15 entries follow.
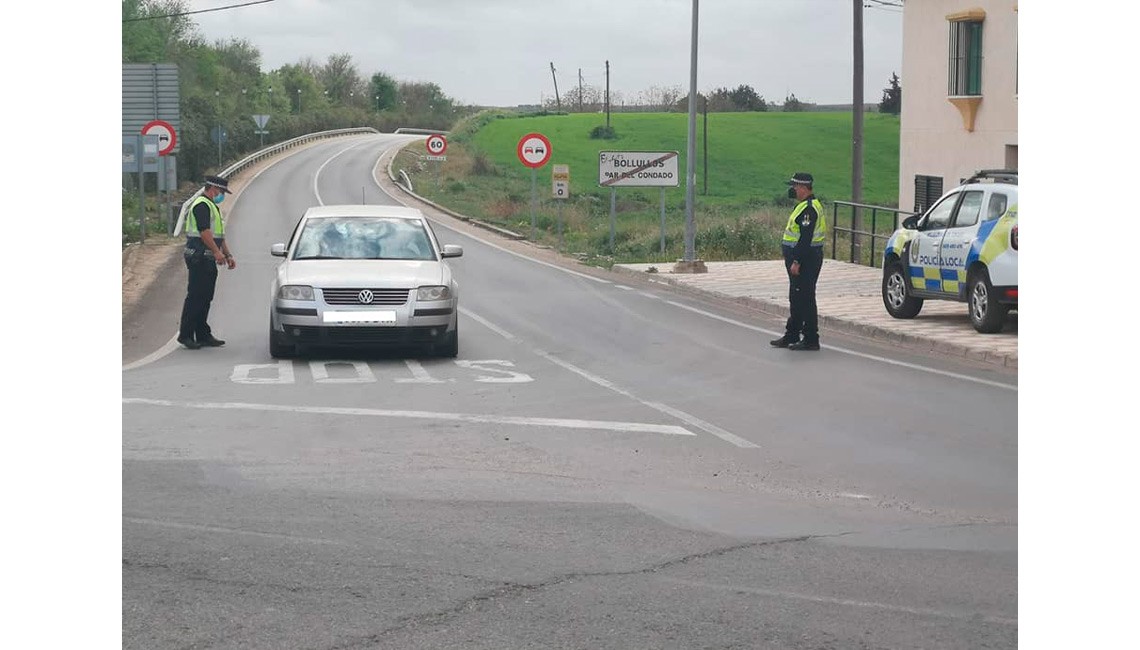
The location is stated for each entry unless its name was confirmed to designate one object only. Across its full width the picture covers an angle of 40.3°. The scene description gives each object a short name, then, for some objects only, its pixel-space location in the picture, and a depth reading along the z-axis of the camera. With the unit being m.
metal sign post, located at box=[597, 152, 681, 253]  33.69
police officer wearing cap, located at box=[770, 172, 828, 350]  16.55
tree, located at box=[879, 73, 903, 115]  120.00
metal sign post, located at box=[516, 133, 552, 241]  36.97
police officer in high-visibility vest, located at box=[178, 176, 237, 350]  17.00
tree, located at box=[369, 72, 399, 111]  160.12
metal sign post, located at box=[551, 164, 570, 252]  36.01
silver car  15.57
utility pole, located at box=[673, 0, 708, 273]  29.38
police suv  17.67
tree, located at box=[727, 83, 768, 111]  147.75
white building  34.00
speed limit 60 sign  52.50
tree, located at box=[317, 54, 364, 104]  161.32
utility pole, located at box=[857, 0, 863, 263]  33.66
